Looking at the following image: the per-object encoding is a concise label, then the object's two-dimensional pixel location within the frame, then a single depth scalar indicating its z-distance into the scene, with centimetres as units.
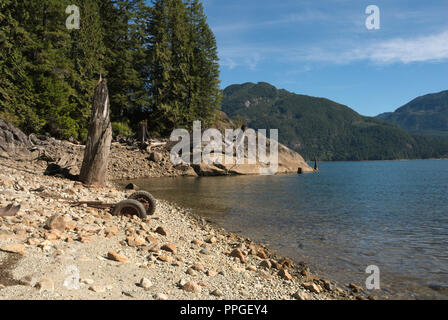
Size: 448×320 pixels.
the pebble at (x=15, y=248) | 462
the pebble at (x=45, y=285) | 369
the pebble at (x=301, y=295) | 509
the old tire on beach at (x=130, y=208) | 863
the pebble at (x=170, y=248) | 627
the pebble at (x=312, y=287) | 571
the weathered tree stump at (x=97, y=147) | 1288
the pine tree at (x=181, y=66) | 4116
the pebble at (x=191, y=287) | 446
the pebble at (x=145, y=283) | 430
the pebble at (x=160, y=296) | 401
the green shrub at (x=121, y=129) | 3706
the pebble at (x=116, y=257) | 513
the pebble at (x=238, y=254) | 683
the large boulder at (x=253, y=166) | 3688
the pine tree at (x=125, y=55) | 3888
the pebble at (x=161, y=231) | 779
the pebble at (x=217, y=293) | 453
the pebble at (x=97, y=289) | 390
